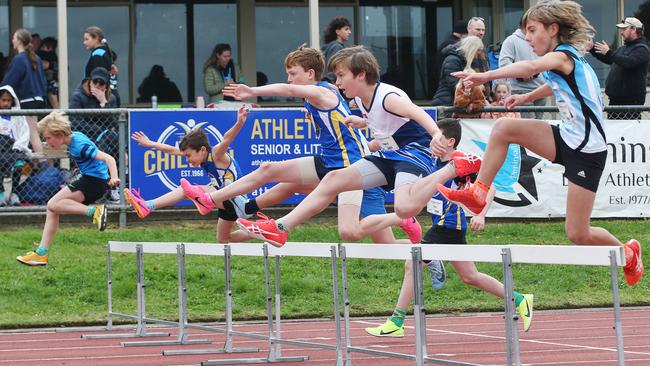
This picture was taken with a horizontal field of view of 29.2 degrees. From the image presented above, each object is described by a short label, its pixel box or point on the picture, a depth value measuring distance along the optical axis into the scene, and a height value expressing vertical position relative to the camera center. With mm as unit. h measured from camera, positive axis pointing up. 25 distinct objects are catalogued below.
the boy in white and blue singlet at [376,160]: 9547 +253
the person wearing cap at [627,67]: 17281 +1707
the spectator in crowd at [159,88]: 22453 +1999
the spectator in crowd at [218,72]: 19391 +1973
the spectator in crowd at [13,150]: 16188 +670
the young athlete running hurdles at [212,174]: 12242 +234
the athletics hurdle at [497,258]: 6523 -390
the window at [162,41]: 22719 +2871
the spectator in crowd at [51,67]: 19906 +2188
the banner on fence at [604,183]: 16922 +86
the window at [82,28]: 22047 +3073
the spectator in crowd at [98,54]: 17547 +2057
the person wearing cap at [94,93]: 17234 +1484
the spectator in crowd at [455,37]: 17902 +2240
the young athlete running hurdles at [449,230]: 10820 -334
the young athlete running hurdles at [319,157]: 10344 +314
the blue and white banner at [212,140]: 16594 +765
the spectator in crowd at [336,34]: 17281 +2262
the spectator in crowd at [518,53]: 16797 +1858
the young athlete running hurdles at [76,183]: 13625 +192
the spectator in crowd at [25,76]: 17328 +1755
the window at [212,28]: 22922 +3126
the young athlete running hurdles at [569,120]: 8094 +459
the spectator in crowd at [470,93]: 16469 +1310
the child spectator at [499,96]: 17172 +1336
